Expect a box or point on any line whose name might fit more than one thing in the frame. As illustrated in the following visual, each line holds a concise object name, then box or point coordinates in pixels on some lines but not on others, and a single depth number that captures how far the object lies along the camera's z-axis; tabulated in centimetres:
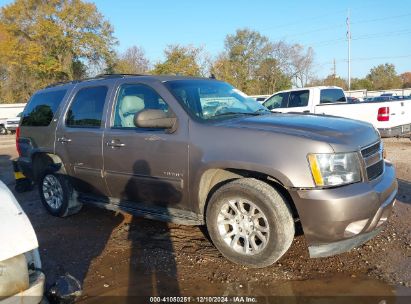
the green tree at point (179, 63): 4188
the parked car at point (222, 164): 356
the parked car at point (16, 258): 230
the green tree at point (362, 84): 6706
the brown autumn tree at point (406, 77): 7634
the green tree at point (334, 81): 5938
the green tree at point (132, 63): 4531
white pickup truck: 1103
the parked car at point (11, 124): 2830
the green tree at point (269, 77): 5209
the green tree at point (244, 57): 4950
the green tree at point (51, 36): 4188
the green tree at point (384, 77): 6756
